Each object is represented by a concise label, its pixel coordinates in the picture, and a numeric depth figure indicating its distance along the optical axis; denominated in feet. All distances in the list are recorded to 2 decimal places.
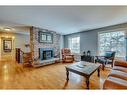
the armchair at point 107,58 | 10.26
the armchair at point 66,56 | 15.32
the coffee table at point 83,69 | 5.89
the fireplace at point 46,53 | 13.58
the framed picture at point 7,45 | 17.50
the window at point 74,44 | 17.18
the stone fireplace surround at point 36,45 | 12.42
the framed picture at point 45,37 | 13.39
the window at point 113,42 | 10.99
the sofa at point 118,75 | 3.31
